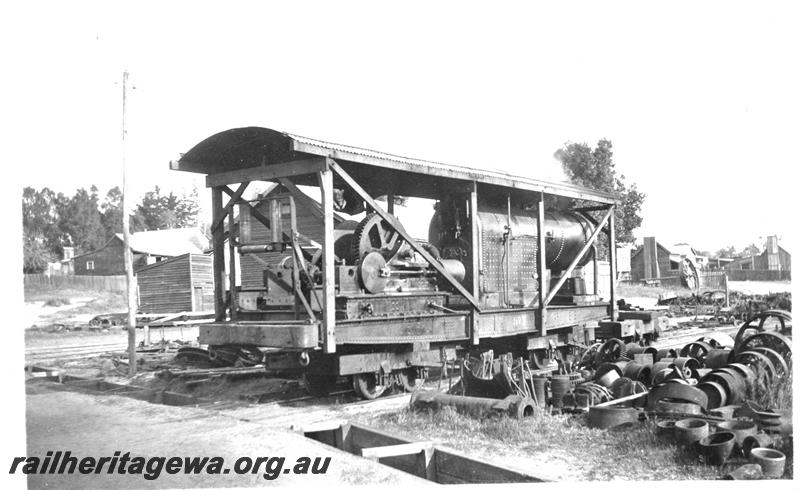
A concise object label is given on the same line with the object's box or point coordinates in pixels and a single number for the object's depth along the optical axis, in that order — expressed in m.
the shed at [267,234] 25.41
